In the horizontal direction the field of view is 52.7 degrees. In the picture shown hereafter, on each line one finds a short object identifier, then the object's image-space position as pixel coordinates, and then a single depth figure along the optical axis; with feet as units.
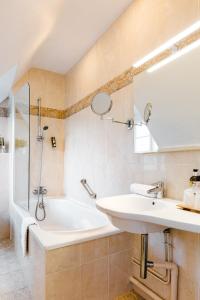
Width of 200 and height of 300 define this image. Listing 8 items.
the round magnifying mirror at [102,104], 6.83
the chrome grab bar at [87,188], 8.24
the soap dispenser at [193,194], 3.89
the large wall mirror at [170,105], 4.50
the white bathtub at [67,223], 4.97
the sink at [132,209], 3.75
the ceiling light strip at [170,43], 4.58
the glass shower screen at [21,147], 7.50
